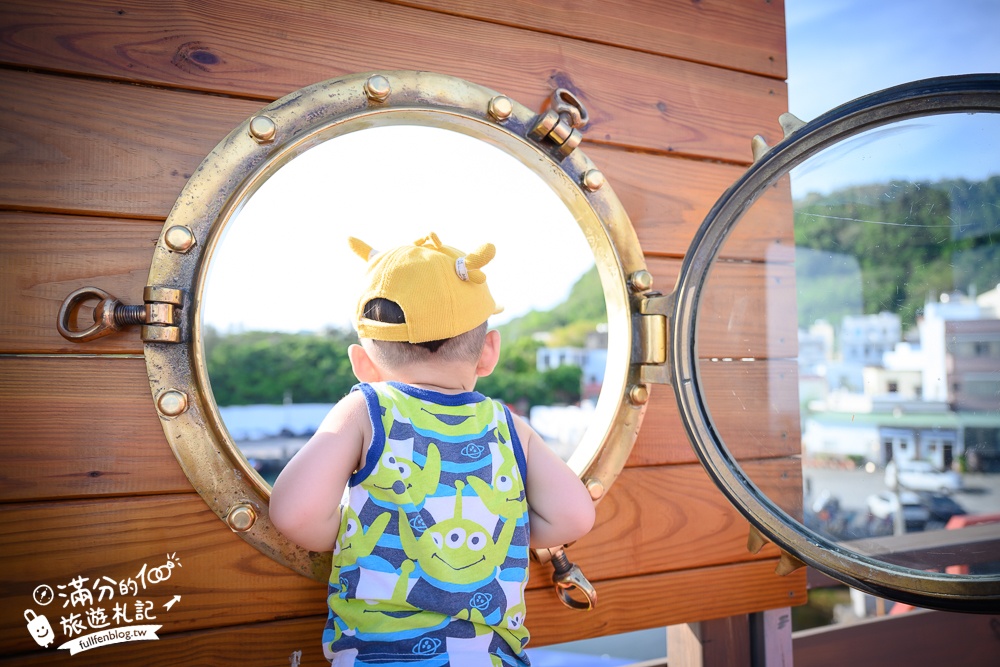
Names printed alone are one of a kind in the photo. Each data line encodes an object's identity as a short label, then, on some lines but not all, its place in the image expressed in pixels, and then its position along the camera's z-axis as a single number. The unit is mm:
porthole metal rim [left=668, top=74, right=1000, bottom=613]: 751
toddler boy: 810
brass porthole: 854
